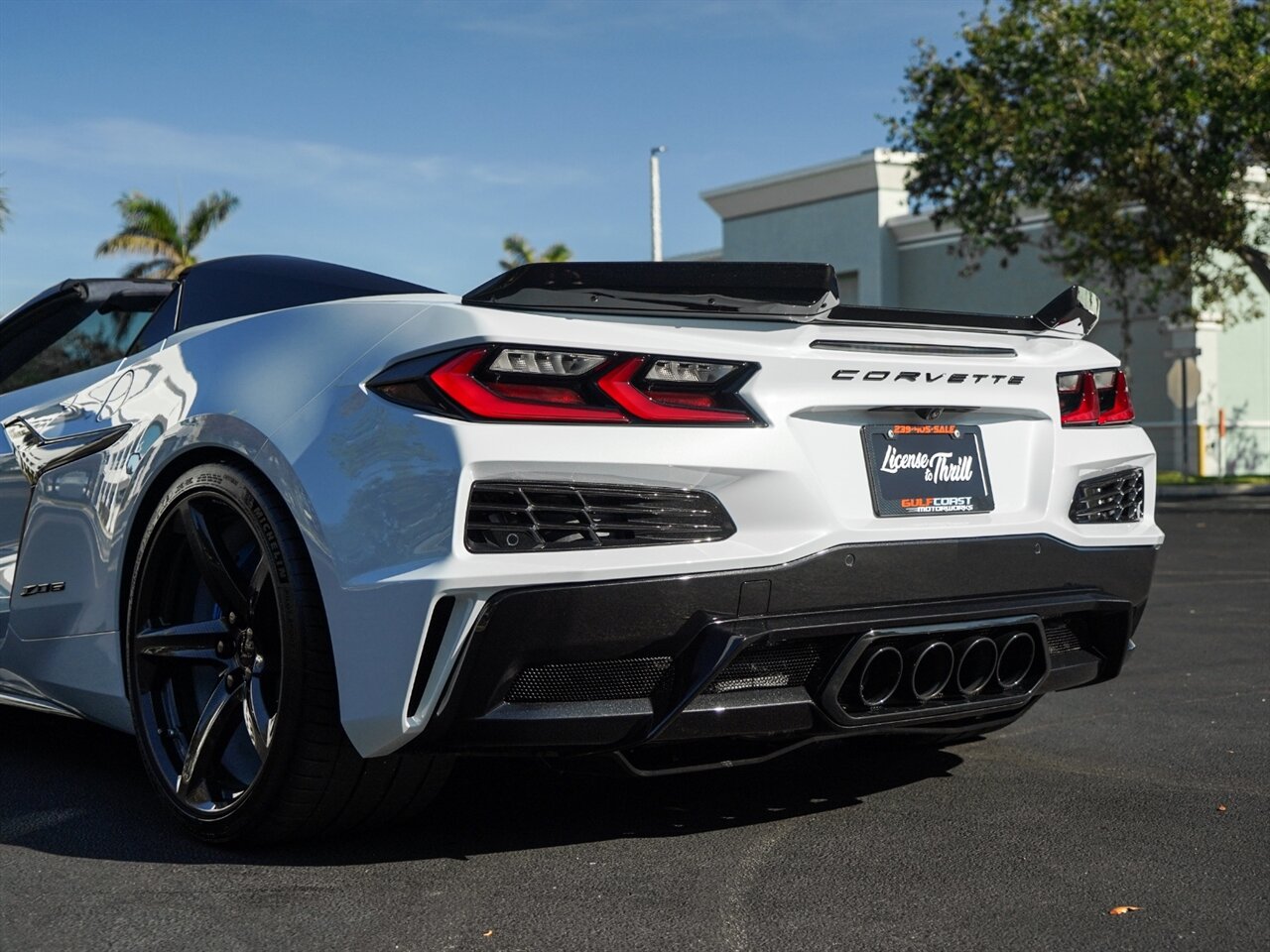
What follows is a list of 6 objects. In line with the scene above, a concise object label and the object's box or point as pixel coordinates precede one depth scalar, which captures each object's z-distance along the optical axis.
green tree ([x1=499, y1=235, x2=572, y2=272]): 50.16
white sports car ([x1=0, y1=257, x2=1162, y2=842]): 2.90
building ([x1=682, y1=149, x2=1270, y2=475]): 32.56
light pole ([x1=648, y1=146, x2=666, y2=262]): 34.40
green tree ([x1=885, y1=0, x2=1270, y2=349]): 22.52
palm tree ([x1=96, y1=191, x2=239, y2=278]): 36.16
